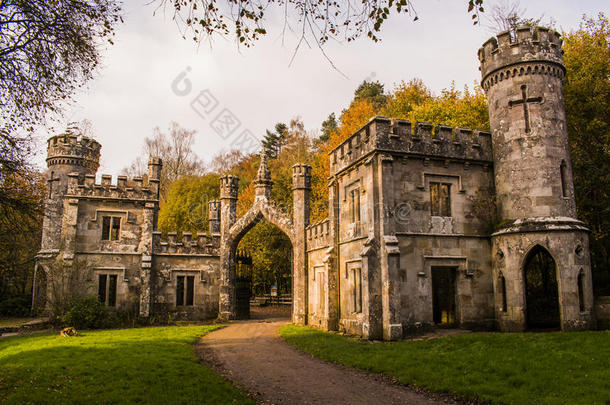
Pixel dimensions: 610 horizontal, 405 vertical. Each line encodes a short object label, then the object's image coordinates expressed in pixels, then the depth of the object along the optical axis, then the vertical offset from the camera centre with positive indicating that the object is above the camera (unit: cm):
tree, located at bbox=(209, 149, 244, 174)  4348 +1176
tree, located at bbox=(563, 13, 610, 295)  1709 +602
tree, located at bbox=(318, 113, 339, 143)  4481 +1604
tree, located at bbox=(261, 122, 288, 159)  4975 +1551
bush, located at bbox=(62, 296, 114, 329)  2002 -168
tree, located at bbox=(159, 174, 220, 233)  3503 +575
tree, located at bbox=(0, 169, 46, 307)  907 +130
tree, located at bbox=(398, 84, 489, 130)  2270 +888
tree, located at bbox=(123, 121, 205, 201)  3947 +1081
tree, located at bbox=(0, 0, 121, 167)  795 +440
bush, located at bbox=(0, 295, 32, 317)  2525 -165
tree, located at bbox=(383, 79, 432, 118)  3075 +1302
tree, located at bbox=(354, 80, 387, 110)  4246 +1870
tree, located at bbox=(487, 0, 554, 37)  2333 +1370
